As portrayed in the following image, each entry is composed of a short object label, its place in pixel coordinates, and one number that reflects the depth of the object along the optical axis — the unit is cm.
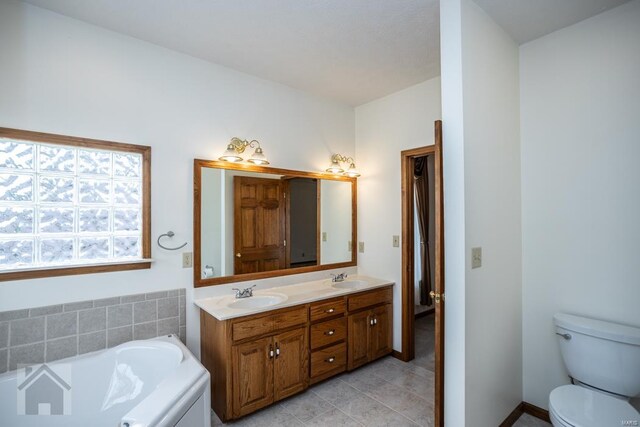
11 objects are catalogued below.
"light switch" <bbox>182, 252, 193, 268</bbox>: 236
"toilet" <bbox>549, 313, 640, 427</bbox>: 150
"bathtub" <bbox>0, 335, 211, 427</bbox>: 152
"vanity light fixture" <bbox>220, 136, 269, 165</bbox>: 257
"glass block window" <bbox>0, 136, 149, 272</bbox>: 180
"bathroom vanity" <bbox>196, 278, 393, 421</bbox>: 213
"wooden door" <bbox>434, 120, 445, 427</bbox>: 165
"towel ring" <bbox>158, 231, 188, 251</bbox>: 227
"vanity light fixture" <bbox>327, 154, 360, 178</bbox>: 333
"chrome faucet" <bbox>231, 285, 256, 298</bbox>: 251
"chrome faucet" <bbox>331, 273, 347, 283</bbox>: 313
